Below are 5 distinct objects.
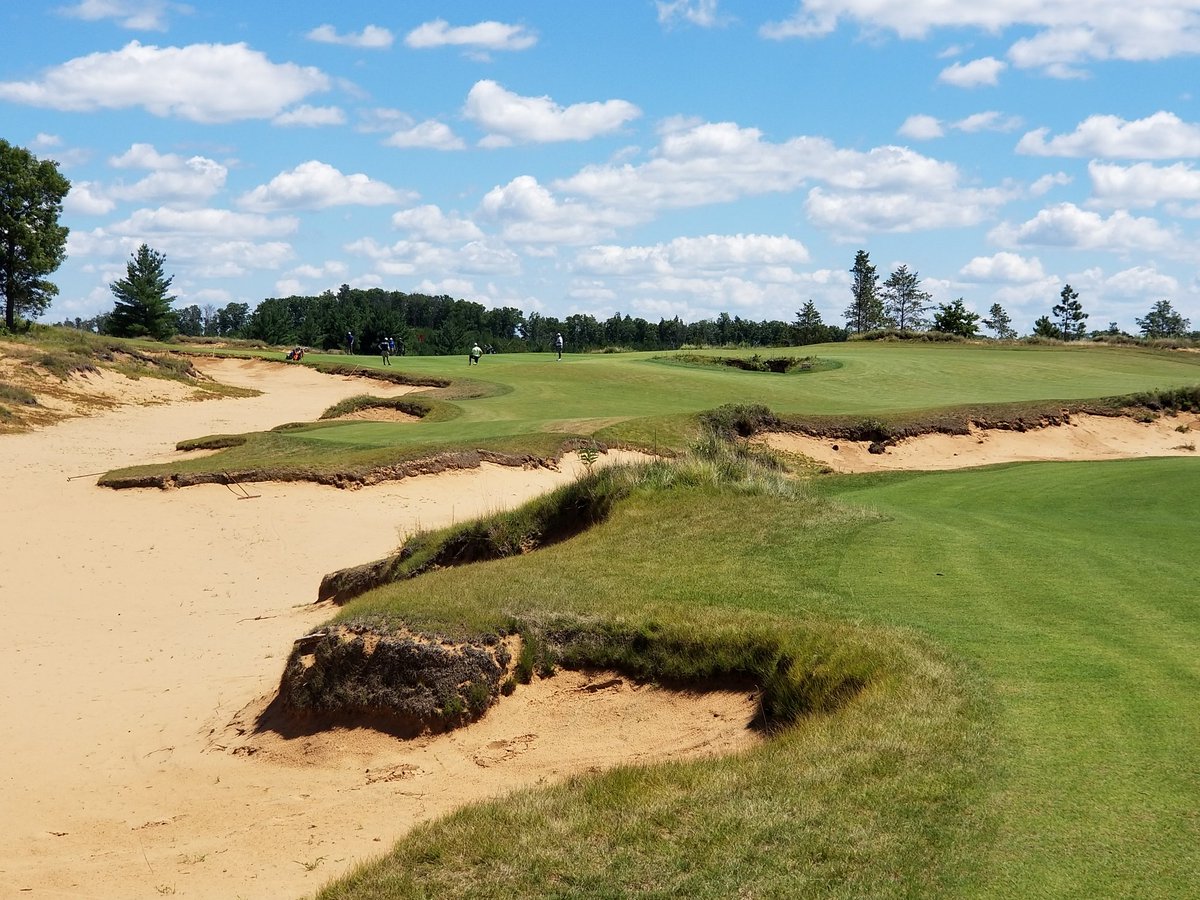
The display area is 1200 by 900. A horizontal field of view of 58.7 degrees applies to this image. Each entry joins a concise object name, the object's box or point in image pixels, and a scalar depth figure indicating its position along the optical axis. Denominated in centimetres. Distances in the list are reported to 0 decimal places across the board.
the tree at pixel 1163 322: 13025
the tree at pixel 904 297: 13088
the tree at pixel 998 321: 13288
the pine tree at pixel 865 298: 12700
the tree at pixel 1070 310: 11544
